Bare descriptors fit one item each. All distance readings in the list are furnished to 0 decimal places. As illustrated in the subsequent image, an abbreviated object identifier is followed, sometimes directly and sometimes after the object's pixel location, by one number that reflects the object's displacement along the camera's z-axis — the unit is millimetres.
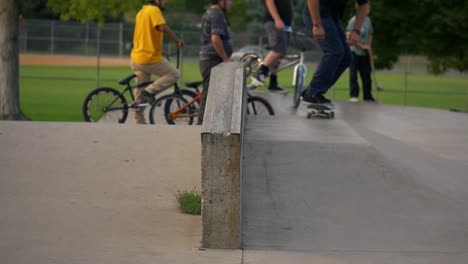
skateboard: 11523
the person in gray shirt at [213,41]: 12945
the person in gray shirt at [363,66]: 19547
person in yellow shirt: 13789
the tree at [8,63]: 19672
